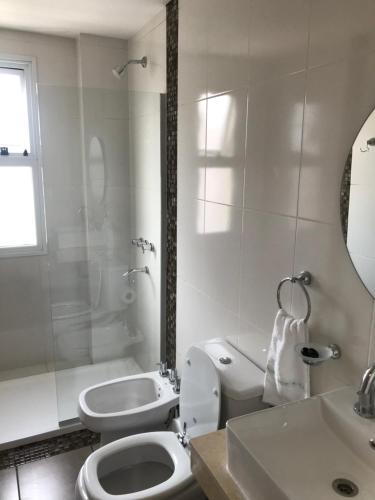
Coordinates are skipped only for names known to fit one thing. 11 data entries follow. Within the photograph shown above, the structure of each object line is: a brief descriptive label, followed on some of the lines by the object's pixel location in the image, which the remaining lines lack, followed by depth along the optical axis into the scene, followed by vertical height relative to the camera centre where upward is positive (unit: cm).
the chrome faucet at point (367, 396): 103 -57
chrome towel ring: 131 -36
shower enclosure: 255 -39
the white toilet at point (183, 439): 151 -116
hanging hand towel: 132 -62
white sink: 96 -70
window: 291 -2
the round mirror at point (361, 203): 108 -10
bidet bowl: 200 -121
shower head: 255 +60
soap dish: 119 -54
